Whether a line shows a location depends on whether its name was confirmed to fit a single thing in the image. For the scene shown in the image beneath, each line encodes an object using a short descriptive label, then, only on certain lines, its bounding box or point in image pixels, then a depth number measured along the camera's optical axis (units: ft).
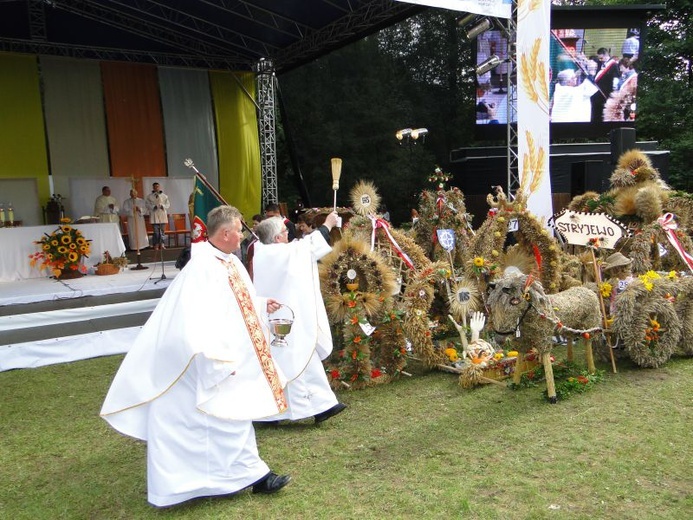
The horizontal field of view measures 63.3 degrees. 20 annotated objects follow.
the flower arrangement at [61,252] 29.76
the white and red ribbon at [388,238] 20.15
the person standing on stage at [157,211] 42.06
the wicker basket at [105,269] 31.24
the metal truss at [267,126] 47.98
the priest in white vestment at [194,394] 10.12
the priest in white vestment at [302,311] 14.43
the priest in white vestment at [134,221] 39.83
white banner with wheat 27.84
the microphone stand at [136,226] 34.12
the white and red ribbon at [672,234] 20.85
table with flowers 29.53
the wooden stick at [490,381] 17.25
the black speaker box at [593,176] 38.17
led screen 51.06
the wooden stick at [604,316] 18.42
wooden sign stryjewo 19.20
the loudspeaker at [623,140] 32.53
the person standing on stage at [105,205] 40.99
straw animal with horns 15.31
